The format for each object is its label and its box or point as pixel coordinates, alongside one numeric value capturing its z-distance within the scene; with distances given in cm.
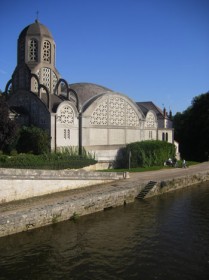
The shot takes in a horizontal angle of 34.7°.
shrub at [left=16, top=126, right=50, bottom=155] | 2858
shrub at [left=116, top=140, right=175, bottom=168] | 3534
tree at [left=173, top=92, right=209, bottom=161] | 5294
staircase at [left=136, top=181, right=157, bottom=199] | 2525
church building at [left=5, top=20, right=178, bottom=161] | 3129
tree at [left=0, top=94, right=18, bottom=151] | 2545
